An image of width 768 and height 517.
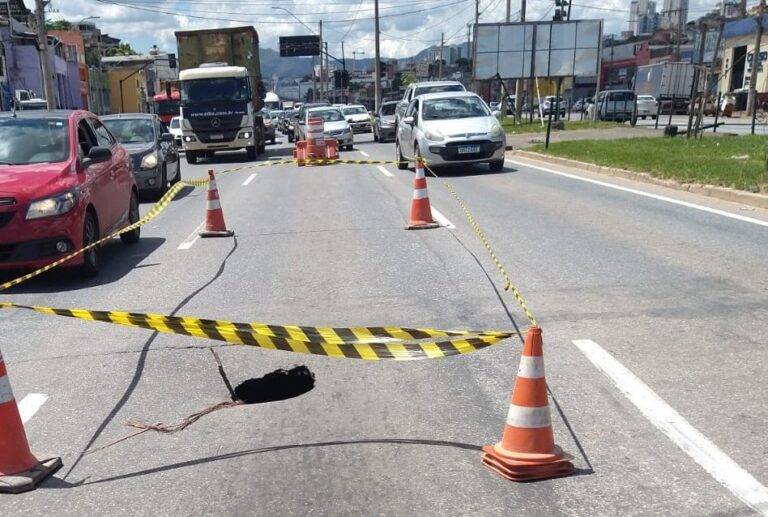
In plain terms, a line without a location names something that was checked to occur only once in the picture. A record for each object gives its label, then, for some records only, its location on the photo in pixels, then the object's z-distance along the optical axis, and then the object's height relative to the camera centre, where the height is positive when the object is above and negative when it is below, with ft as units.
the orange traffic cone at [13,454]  11.41 -5.81
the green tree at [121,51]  340.59 +5.59
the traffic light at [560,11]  139.39 +9.47
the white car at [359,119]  135.13 -9.64
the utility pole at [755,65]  141.38 -0.49
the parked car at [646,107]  164.86 -9.37
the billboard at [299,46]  298.56 +6.67
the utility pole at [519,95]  145.38 -6.02
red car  23.62 -4.03
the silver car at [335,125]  95.40 -7.68
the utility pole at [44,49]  92.07 +1.81
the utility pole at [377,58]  160.25 +1.05
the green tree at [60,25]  289.08 +14.75
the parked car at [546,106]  173.54 -10.65
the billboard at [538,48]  131.95 +2.53
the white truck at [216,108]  80.07 -4.66
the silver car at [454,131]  55.21 -4.91
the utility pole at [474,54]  130.21 +1.52
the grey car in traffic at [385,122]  112.37 -8.50
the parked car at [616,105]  138.21 -7.56
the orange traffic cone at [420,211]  33.63 -6.49
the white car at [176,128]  109.81 -9.22
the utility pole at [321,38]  245.24 +8.01
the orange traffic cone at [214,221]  33.68 -6.84
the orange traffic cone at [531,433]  11.23 -5.40
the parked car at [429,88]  81.56 -2.62
